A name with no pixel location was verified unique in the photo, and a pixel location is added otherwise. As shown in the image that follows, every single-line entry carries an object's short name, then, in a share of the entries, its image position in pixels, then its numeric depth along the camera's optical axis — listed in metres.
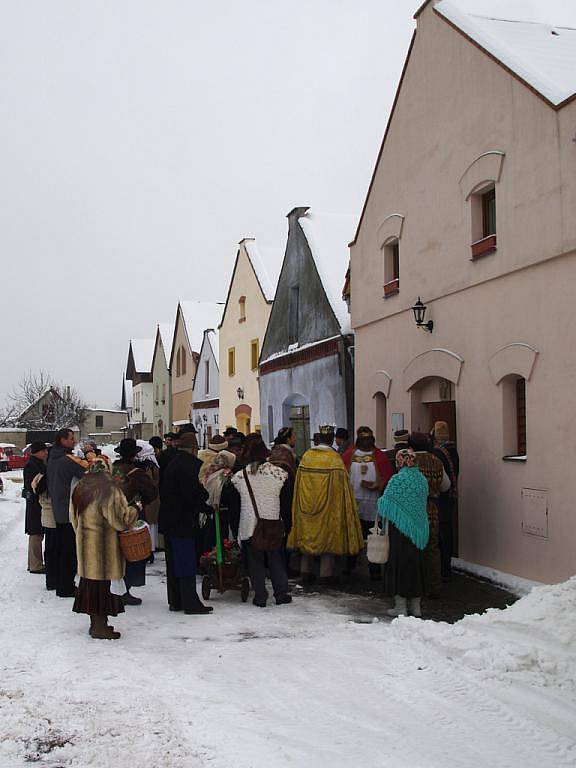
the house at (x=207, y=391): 33.91
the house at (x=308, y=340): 17.81
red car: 44.22
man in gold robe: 9.73
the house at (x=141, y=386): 54.84
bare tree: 63.91
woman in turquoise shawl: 8.25
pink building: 9.32
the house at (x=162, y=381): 45.97
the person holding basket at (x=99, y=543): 7.27
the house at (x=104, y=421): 86.25
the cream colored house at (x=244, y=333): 27.19
